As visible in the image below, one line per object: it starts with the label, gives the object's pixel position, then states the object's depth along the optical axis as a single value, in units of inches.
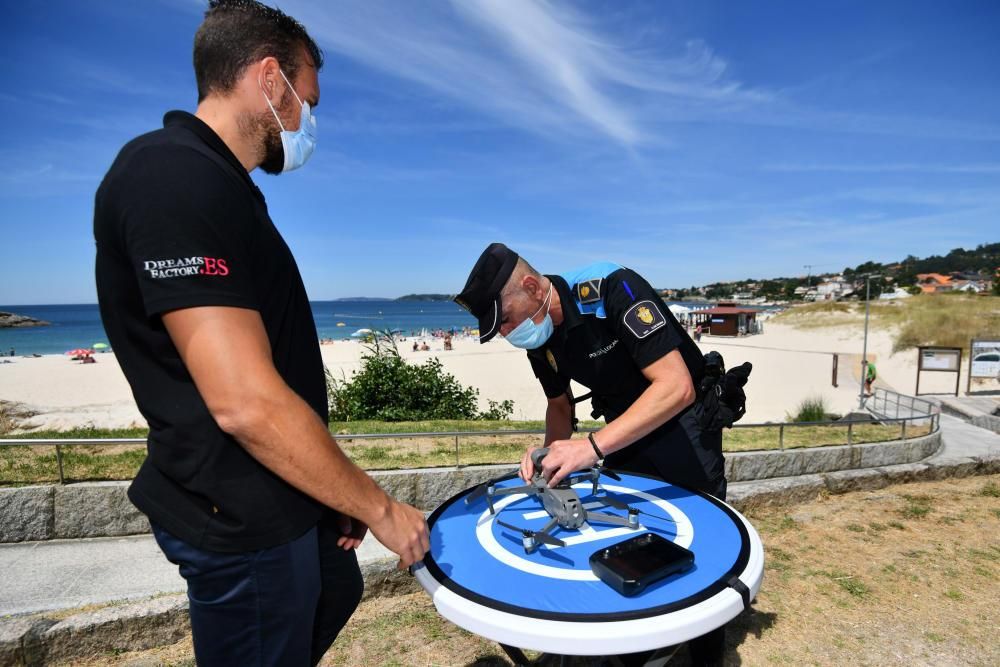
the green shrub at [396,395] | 371.9
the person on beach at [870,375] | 713.0
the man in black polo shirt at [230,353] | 49.4
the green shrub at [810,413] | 481.4
